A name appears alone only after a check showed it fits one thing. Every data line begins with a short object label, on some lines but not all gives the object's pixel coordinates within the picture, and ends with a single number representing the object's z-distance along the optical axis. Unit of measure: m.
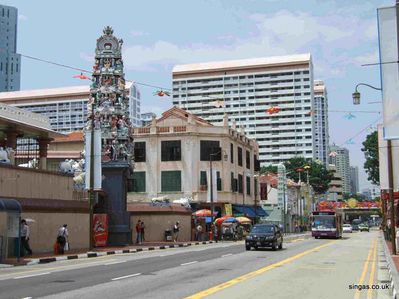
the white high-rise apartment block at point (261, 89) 134.00
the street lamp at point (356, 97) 28.00
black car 32.22
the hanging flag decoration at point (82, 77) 36.38
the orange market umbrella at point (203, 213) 54.32
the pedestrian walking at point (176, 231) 47.06
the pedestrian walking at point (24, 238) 26.52
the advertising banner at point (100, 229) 37.13
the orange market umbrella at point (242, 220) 56.91
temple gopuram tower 40.19
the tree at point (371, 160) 69.19
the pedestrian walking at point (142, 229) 42.76
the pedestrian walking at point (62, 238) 29.38
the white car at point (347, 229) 89.21
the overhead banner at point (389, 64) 10.59
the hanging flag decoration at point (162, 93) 39.31
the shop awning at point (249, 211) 68.19
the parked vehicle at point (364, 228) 105.51
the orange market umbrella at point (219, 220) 53.30
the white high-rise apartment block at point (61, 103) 133.88
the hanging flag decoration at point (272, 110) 47.56
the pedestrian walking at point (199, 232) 50.38
